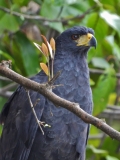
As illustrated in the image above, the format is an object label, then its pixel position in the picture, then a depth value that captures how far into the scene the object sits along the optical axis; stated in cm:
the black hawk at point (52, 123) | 876
